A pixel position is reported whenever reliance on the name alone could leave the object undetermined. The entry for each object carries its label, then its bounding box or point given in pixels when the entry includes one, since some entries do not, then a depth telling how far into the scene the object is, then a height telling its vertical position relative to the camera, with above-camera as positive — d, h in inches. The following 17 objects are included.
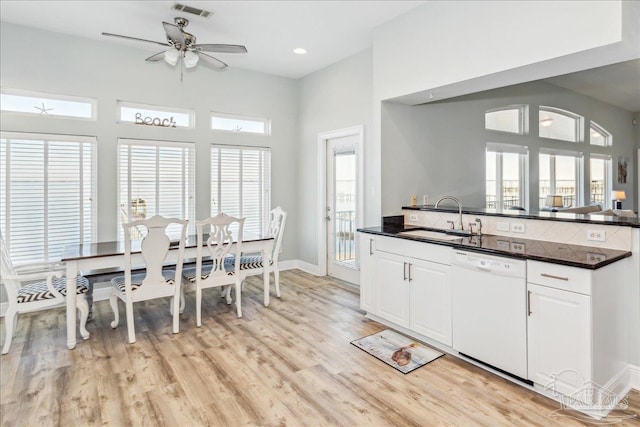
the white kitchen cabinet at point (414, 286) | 121.1 -26.2
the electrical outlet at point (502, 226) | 129.9 -5.1
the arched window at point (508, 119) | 234.5 +61.4
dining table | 127.0 -15.8
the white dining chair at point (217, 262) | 146.6 -20.2
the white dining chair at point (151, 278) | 132.0 -24.6
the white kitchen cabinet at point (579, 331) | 87.8 -30.0
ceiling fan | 136.3 +63.5
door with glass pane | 207.1 +3.4
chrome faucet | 143.4 -2.5
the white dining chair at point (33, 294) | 121.0 -27.3
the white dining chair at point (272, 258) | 173.0 -22.2
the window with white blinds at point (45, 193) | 161.2 +9.4
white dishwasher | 99.4 -28.1
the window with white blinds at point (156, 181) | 187.2 +17.4
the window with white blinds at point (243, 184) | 216.5 +17.9
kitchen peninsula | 89.4 -24.3
